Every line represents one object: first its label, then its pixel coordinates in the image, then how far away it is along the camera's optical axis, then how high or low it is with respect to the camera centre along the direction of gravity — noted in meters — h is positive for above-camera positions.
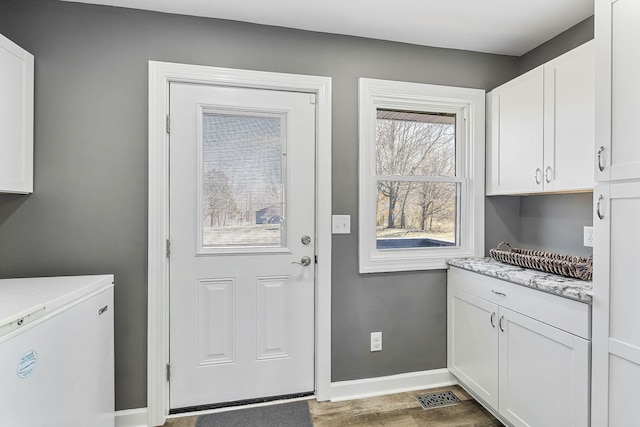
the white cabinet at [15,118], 1.57 +0.45
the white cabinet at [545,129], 1.72 +0.50
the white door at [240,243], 2.02 -0.20
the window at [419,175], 2.26 +0.26
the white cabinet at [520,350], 1.47 -0.73
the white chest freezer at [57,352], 1.07 -0.55
